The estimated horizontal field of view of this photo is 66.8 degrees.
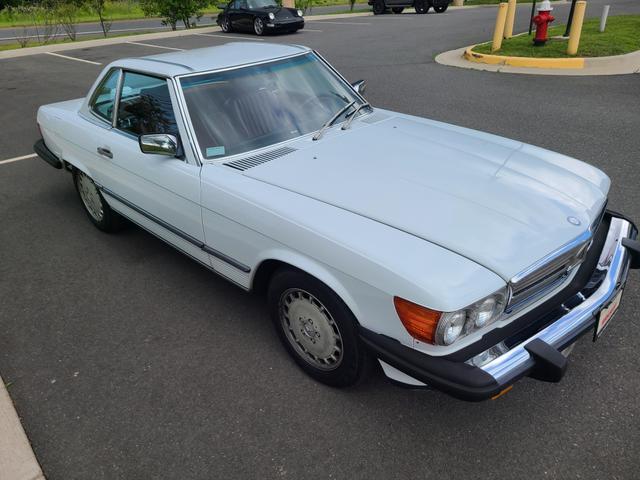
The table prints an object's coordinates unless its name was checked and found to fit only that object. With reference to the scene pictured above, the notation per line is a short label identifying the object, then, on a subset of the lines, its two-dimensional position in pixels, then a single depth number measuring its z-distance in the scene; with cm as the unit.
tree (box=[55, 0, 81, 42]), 1931
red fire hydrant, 1005
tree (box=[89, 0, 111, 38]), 2045
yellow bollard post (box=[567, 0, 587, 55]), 944
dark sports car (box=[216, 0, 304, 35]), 1697
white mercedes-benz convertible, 207
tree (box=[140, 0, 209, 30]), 2025
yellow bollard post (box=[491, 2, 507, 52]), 1073
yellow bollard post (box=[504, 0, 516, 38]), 1205
